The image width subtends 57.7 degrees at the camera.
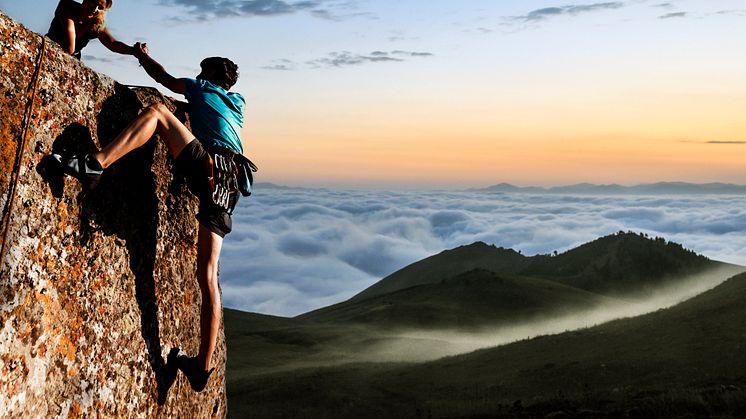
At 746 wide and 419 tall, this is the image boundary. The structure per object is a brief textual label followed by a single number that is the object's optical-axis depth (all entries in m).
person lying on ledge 6.51
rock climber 6.12
